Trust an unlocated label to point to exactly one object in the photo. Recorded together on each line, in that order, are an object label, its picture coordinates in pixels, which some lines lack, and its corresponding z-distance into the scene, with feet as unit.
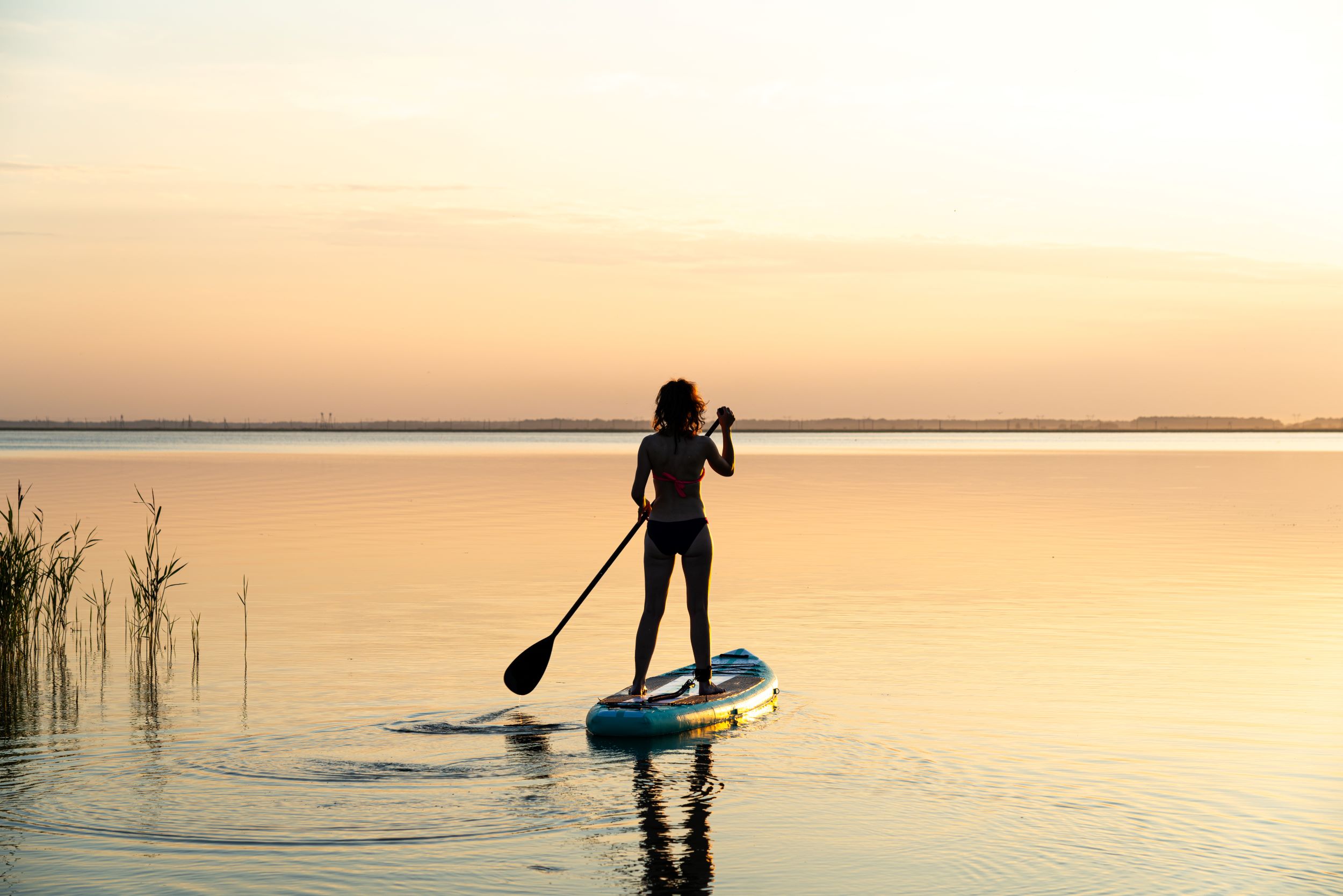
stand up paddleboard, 34.14
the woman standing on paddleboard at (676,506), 35.47
